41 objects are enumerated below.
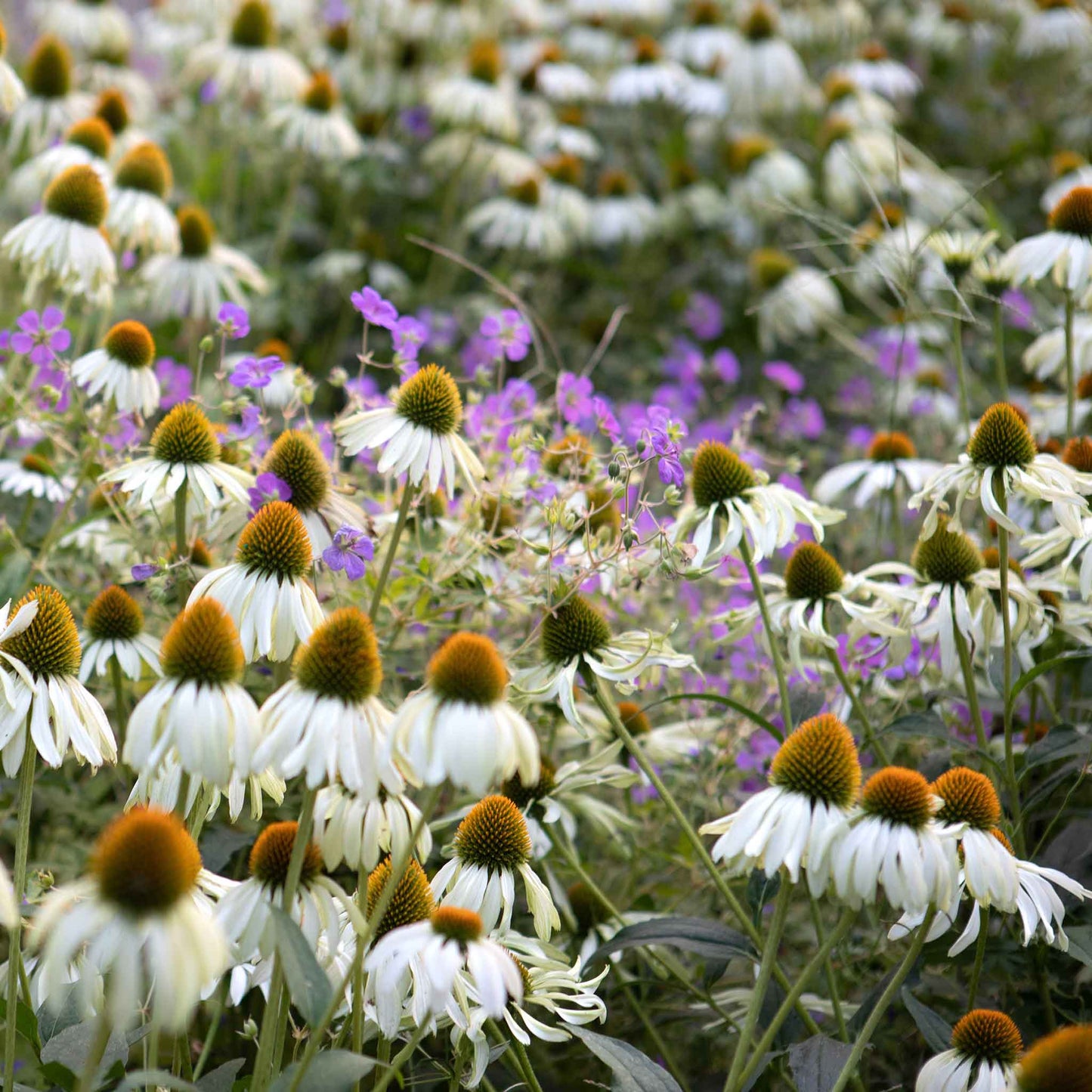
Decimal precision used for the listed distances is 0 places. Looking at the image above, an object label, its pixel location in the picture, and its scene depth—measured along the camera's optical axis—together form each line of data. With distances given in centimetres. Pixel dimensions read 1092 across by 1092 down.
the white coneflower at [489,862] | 246
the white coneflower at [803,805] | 240
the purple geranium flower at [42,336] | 270
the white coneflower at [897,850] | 239
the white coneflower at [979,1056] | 244
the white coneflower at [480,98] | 457
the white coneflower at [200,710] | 234
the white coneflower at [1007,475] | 255
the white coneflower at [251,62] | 418
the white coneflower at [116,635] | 258
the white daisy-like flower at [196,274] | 317
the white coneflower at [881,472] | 283
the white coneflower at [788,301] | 454
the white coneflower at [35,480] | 273
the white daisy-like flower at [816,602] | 260
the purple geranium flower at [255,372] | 262
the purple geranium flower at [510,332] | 272
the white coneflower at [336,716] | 235
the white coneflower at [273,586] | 244
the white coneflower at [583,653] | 253
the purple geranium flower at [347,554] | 253
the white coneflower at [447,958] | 235
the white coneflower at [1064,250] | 272
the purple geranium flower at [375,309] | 264
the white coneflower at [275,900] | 237
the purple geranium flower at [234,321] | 266
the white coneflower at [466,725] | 234
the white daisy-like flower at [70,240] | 275
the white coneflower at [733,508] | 257
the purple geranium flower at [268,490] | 253
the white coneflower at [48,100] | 365
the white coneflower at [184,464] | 255
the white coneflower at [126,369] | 267
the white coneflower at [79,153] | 296
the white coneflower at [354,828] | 238
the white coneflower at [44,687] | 243
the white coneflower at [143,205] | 288
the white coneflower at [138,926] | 228
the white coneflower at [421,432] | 252
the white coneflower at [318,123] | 421
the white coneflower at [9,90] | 279
